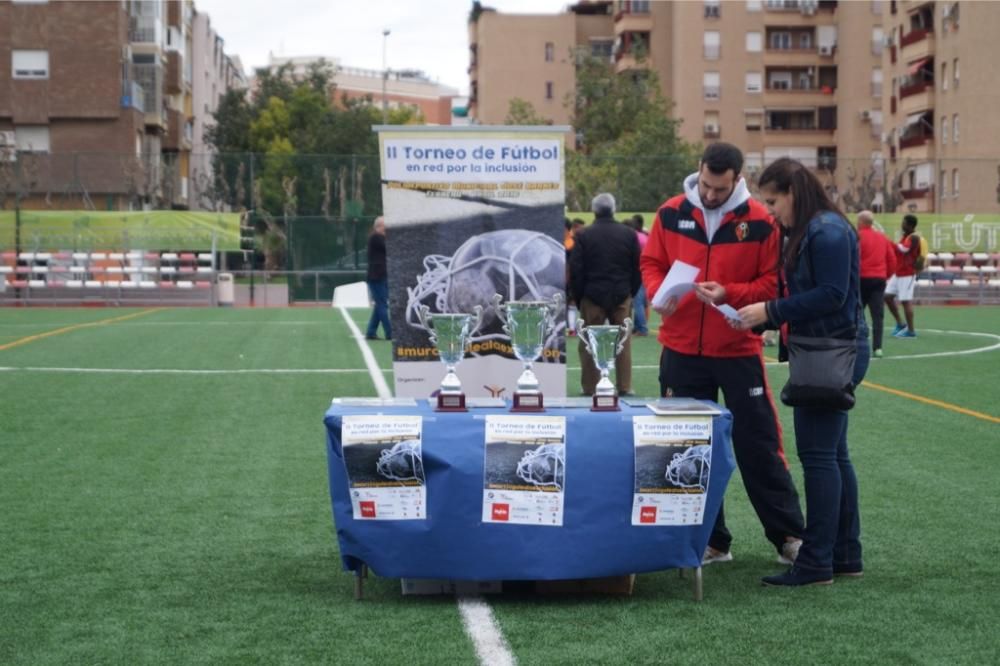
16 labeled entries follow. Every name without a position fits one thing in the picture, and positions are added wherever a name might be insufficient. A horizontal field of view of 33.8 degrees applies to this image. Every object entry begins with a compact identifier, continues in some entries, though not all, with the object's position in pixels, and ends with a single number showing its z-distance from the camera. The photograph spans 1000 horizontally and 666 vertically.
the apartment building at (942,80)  70.69
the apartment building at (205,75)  97.23
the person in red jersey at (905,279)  25.83
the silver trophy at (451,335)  6.87
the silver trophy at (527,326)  6.83
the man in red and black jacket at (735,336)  7.28
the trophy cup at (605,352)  6.53
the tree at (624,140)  46.19
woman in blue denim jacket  6.68
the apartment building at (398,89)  171.75
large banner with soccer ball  9.33
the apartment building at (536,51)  114.25
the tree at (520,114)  88.69
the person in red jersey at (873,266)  18.94
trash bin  41.81
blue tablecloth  6.41
